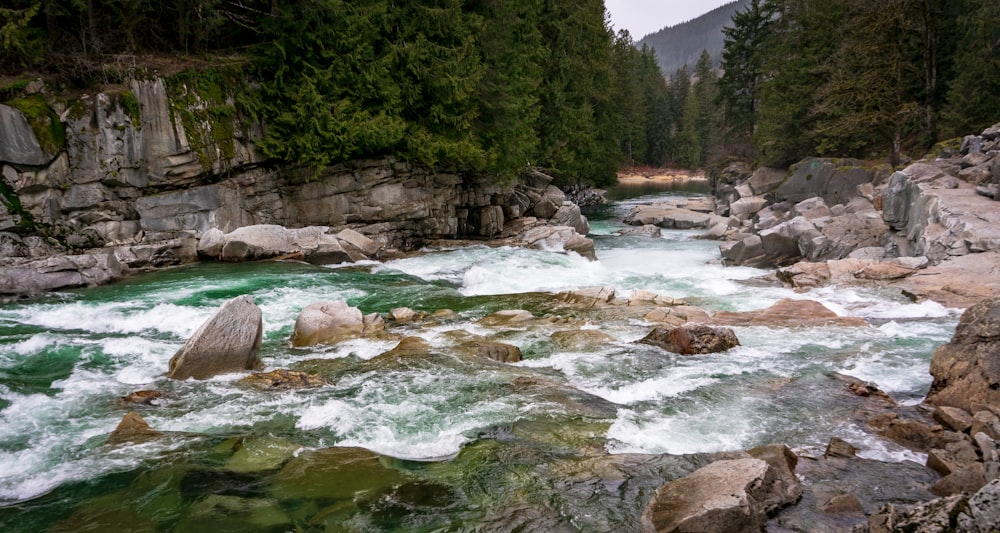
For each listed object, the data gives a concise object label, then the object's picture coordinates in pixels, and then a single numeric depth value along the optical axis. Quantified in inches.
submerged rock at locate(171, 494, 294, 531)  203.6
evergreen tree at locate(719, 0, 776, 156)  1800.0
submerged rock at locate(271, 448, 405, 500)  227.6
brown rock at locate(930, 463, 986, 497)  211.8
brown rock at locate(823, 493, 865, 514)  211.0
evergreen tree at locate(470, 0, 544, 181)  1040.8
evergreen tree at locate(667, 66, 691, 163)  3631.9
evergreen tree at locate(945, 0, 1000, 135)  911.7
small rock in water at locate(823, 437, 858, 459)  255.0
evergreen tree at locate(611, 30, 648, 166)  2196.1
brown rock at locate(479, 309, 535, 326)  502.6
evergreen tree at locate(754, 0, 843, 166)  1322.6
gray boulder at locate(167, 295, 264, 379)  363.3
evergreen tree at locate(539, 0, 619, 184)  1374.3
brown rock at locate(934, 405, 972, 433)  270.4
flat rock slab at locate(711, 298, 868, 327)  476.1
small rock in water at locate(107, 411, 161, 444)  274.8
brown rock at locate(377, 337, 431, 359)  399.9
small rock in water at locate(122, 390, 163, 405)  322.0
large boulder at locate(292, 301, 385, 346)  444.8
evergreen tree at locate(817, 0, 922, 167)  1034.1
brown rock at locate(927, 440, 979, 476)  235.6
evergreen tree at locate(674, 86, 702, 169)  3304.6
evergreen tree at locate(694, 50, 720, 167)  3398.4
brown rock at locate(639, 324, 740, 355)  409.7
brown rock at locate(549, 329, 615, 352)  426.9
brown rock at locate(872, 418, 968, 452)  261.6
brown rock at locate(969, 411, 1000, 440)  253.9
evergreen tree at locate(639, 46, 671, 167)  3366.1
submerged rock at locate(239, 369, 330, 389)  344.8
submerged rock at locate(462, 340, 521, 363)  398.6
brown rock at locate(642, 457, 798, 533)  190.9
